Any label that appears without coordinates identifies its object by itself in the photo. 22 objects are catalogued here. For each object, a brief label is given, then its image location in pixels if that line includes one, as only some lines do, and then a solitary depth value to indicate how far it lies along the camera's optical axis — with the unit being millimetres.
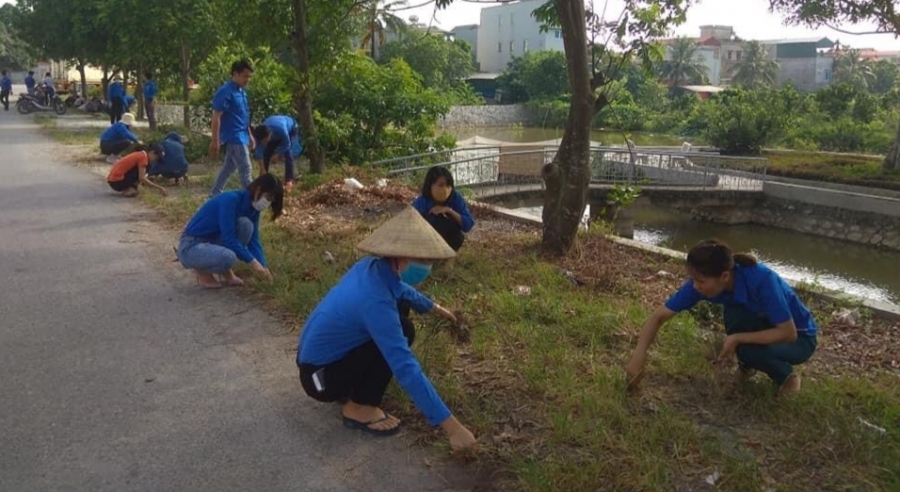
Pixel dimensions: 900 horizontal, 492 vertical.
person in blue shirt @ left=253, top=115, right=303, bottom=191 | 10320
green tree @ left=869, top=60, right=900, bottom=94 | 66000
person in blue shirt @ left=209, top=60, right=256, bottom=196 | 8781
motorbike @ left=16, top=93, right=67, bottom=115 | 29547
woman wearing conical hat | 3234
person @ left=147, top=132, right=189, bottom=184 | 11211
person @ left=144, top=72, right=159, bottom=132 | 20641
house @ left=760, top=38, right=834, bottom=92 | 73938
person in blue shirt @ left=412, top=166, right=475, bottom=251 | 5891
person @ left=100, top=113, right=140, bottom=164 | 13125
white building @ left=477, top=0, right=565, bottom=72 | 66562
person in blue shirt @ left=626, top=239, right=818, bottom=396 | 3645
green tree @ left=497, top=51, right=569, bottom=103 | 50031
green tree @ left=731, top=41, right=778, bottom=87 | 64750
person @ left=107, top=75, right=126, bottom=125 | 20250
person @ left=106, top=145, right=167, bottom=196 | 10094
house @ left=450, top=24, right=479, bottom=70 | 76081
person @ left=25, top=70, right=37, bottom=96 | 31938
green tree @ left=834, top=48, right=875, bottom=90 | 65250
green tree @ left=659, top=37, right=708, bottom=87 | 63500
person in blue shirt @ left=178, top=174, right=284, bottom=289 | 5523
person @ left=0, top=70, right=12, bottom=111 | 31972
